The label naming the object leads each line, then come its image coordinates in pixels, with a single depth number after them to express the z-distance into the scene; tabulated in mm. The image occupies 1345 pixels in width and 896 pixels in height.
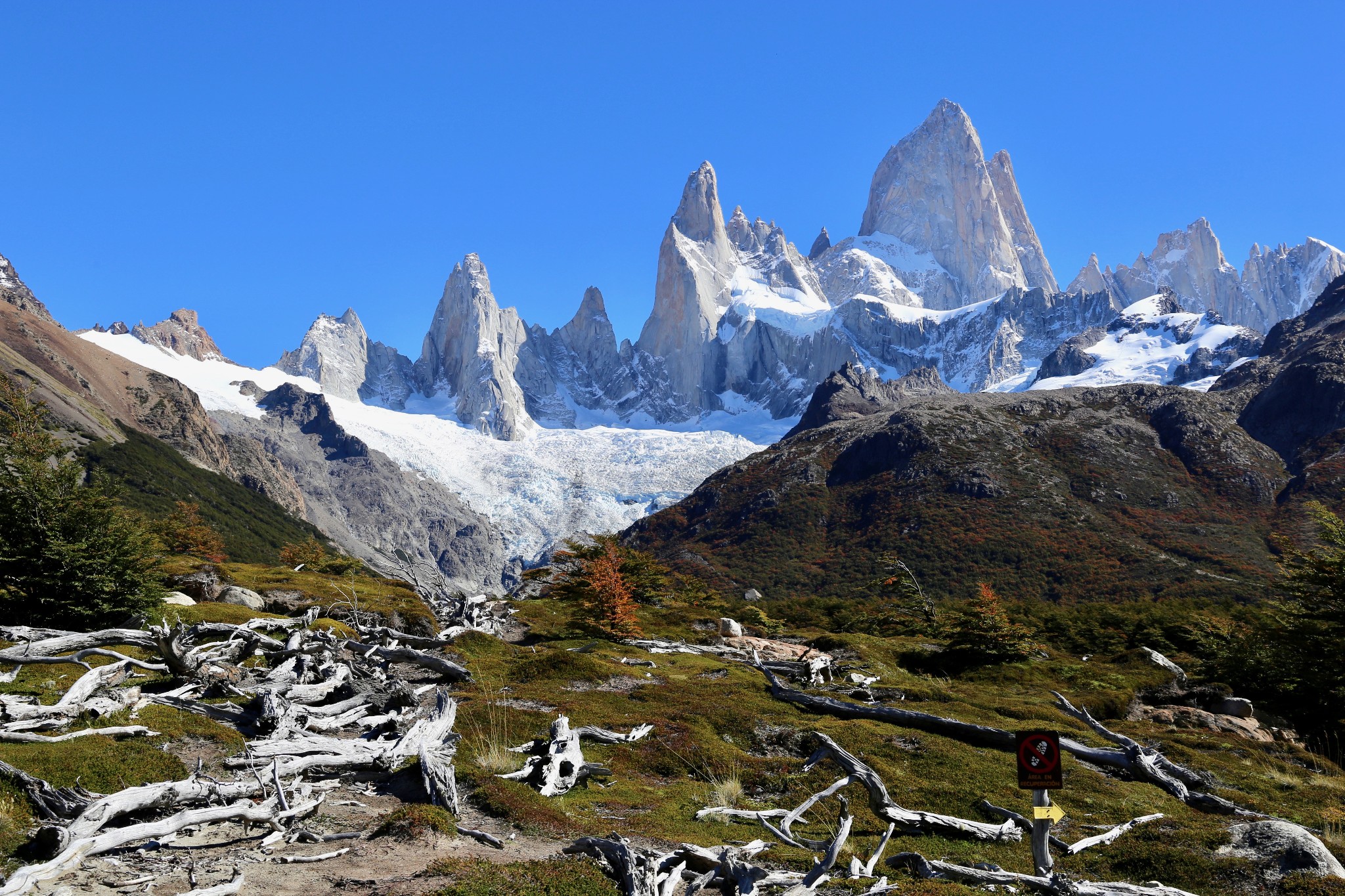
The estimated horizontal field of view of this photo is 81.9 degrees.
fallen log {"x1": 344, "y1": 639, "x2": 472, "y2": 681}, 21531
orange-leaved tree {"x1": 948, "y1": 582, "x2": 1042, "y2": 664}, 31625
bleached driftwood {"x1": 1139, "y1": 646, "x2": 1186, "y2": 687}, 27172
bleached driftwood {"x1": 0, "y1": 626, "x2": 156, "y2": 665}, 16734
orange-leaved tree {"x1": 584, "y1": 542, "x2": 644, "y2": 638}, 34000
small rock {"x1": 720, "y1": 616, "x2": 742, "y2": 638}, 40375
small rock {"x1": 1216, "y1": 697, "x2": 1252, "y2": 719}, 22984
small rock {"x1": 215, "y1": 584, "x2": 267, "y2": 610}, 33875
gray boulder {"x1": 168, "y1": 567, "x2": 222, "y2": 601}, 32906
